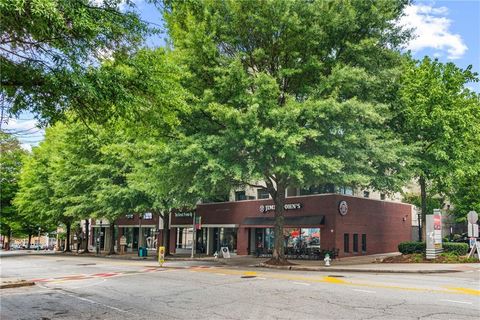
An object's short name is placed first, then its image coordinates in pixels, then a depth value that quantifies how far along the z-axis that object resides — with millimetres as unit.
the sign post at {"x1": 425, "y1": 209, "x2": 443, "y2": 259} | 26031
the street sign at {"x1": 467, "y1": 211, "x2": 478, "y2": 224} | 23719
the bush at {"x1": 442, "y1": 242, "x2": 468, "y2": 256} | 27500
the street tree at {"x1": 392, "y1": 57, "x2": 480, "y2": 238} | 26000
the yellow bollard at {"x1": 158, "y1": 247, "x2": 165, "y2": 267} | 26847
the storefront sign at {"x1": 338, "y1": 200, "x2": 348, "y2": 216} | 32469
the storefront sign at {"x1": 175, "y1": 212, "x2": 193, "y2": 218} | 43731
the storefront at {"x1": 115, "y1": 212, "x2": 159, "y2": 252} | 49084
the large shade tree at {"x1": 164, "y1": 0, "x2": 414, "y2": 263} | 20969
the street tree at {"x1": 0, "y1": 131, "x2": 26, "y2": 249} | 56688
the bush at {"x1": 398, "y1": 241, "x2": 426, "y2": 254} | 28744
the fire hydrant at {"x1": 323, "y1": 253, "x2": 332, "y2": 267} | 24836
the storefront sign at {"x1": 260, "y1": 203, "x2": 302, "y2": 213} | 34406
